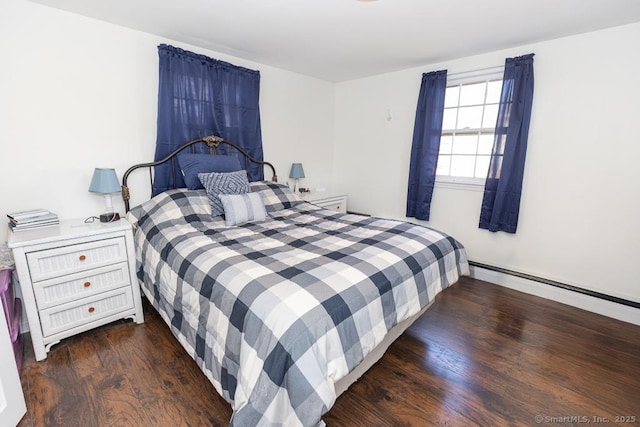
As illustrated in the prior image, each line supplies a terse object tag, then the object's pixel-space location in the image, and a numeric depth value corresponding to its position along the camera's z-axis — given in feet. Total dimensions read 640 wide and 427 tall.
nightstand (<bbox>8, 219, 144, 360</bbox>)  5.76
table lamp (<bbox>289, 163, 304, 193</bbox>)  11.98
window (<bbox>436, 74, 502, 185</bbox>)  9.68
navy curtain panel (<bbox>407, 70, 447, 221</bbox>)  10.31
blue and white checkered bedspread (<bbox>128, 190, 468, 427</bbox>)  3.54
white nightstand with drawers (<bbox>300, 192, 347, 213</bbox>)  12.35
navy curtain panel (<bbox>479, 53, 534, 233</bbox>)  8.60
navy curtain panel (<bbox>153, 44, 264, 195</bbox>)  8.46
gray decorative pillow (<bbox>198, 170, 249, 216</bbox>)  8.04
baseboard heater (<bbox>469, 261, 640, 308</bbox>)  7.63
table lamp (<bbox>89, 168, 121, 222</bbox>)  6.98
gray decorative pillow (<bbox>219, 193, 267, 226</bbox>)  7.67
